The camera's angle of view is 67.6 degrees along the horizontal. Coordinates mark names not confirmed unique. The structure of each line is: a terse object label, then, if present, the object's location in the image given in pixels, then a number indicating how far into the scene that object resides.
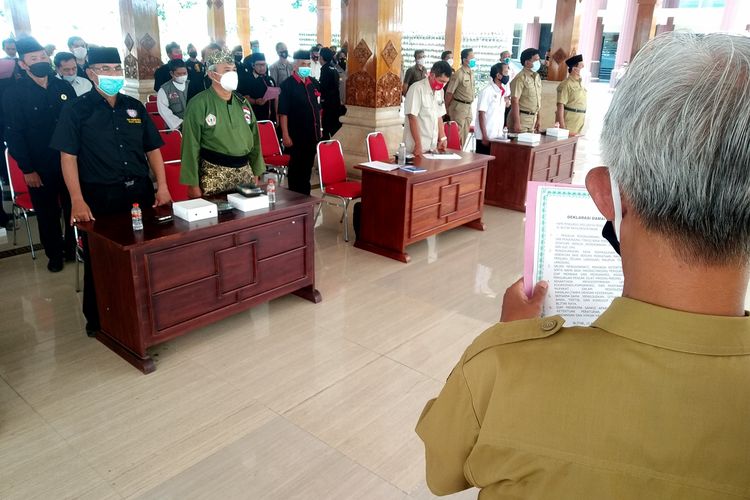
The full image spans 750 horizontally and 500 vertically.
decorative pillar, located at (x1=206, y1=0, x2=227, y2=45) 13.33
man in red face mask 5.12
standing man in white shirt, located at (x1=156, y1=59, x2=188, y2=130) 6.48
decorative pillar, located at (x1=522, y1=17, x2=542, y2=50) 22.84
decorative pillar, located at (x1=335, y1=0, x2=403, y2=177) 6.22
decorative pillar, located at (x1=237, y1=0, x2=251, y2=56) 14.56
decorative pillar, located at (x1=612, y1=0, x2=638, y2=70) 20.52
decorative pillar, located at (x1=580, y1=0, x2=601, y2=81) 21.12
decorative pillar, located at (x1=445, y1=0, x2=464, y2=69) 13.63
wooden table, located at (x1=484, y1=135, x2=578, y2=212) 6.05
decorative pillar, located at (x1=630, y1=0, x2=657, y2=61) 11.06
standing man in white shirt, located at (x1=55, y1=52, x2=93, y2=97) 5.28
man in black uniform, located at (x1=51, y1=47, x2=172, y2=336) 3.05
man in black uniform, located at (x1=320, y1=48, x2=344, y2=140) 6.96
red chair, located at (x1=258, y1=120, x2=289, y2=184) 5.90
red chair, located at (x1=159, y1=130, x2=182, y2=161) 4.89
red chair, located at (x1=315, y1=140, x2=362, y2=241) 4.89
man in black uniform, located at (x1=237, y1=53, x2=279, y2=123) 7.92
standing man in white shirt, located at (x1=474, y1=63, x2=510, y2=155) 6.14
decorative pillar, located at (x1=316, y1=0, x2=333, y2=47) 14.61
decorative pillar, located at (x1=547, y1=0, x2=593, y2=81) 9.97
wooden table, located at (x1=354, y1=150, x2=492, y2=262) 4.51
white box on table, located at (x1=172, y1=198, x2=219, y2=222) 3.08
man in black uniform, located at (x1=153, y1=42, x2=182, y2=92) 7.64
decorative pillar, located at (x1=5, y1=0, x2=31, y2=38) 8.98
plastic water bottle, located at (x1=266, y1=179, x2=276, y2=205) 3.49
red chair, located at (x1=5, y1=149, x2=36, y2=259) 4.25
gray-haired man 0.57
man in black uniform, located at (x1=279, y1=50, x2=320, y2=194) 5.50
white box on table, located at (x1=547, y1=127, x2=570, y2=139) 6.61
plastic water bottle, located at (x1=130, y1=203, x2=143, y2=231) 2.88
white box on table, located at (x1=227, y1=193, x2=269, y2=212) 3.31
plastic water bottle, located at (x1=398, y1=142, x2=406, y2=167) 4.80
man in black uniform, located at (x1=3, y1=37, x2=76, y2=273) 3.99
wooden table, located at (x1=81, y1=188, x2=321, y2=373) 2.86
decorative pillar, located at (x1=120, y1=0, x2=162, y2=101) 9.40
